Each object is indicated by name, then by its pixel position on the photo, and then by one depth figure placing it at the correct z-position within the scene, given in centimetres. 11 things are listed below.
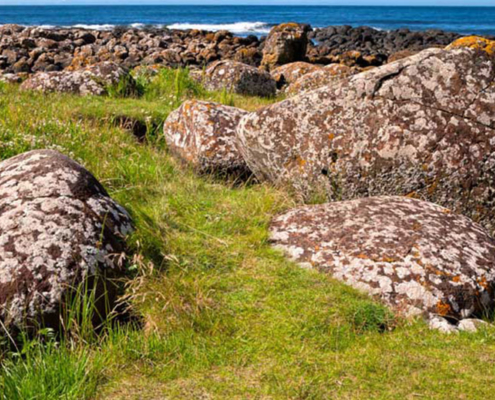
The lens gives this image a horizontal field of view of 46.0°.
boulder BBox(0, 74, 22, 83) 1379
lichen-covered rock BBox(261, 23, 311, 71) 2531
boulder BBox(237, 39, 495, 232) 663
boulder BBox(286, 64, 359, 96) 1459
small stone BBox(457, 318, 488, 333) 484
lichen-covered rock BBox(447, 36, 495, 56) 712
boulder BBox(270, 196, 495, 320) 518
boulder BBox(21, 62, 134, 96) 1217
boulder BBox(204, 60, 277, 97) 1438
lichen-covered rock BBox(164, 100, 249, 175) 827
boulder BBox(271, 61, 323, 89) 1686
